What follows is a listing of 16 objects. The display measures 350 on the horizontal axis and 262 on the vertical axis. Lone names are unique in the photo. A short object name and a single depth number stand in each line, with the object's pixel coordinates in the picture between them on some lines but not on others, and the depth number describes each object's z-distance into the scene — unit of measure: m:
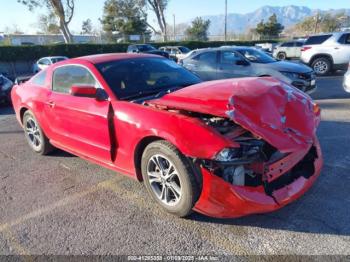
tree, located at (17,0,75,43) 31.97
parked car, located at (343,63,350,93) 7.42
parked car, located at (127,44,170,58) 25.61
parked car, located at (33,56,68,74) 18.83
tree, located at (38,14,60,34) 48.02
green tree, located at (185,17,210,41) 50.12
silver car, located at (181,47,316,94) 8.02
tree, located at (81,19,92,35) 68.91
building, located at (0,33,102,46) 39.25
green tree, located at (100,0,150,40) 45.16
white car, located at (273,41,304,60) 22.41
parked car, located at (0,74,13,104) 10.19
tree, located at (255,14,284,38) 52.12
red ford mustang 2.78
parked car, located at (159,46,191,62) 24.25
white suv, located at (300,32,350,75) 12.09
